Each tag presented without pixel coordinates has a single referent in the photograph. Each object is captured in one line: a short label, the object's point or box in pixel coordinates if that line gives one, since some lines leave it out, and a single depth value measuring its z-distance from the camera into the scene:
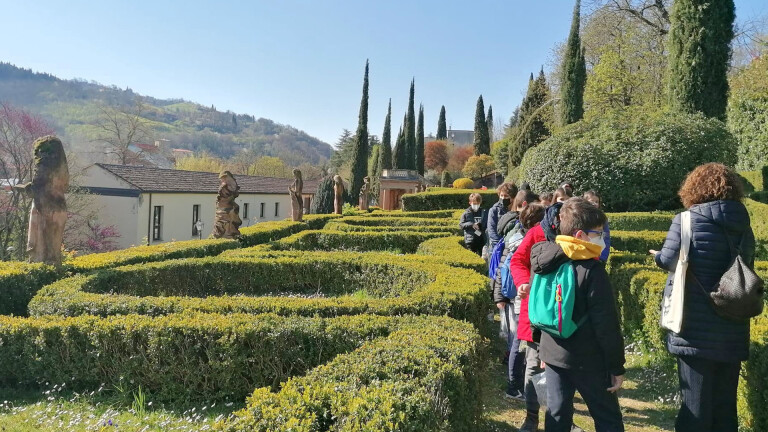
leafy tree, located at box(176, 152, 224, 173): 56.09
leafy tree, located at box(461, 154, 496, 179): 52.50
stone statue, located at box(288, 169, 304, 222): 17.62
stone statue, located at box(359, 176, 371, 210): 27.47
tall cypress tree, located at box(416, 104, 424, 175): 53.59
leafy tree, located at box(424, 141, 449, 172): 63.62
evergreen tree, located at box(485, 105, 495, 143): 71.44
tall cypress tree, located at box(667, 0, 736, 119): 14.55
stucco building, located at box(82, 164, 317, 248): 26.30
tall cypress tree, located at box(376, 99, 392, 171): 50.53
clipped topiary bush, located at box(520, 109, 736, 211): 13.20
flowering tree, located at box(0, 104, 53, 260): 21.33
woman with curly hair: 2.90
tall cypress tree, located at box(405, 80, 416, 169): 52.00
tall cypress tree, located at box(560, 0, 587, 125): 22.88
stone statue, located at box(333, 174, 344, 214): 21.78
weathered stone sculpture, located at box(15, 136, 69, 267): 6.69
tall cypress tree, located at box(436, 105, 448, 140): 72.00
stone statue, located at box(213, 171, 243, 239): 11.66
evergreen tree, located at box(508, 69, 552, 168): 31.02
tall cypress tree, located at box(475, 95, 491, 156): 58.25
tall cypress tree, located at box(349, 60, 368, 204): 41.59
